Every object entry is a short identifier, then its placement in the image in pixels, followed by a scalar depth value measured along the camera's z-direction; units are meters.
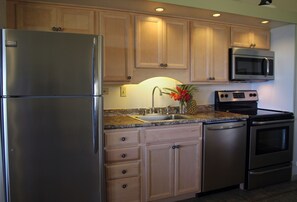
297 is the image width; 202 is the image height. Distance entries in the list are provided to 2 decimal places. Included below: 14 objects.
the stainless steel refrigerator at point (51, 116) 1.84
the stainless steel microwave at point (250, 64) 3.30
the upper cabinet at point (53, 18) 2.32
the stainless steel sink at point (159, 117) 3.04
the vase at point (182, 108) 3.22
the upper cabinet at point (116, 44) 2.63
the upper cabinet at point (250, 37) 3.34
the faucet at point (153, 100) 3.19
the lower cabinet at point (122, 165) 2.36
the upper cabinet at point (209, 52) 3.09
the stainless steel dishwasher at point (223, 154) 2.79
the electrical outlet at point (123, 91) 3.05
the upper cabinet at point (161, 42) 2.78
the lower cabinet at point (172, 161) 2.54
